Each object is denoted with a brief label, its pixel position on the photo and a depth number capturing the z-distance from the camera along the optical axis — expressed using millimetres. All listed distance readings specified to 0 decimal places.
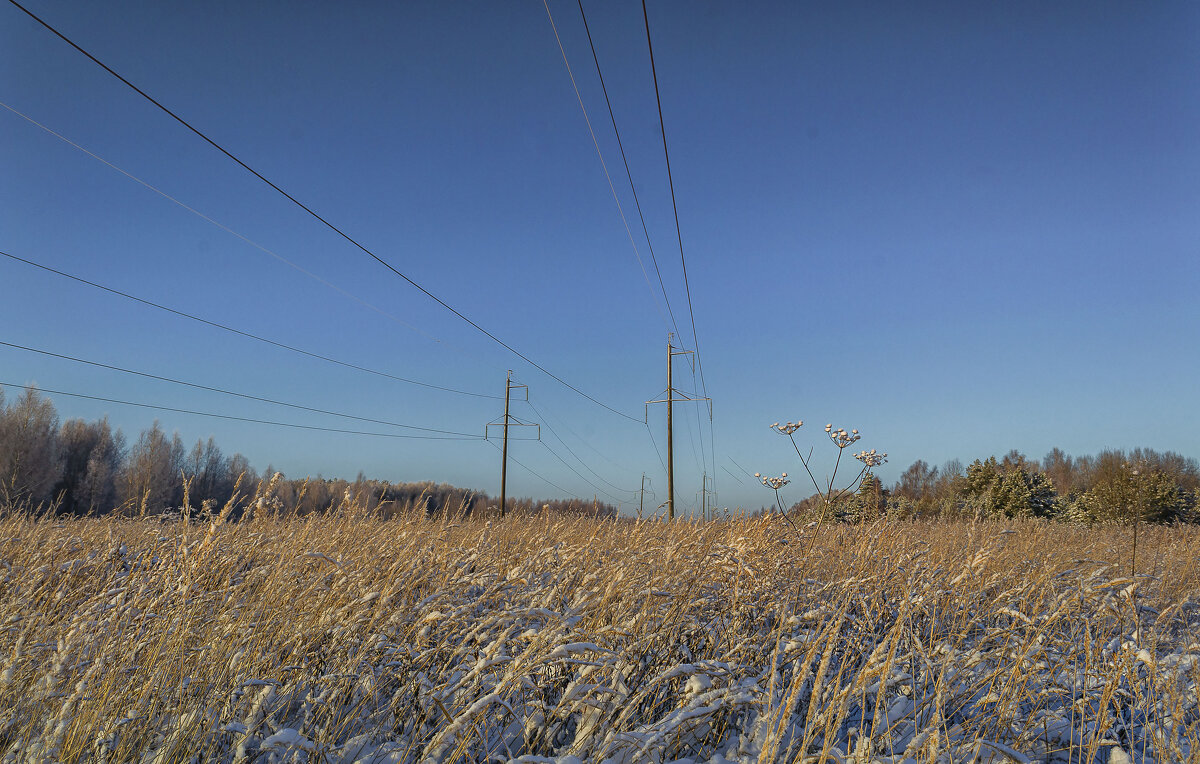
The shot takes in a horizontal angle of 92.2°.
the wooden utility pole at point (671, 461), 18469
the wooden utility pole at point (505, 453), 24392
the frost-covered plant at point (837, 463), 6598
